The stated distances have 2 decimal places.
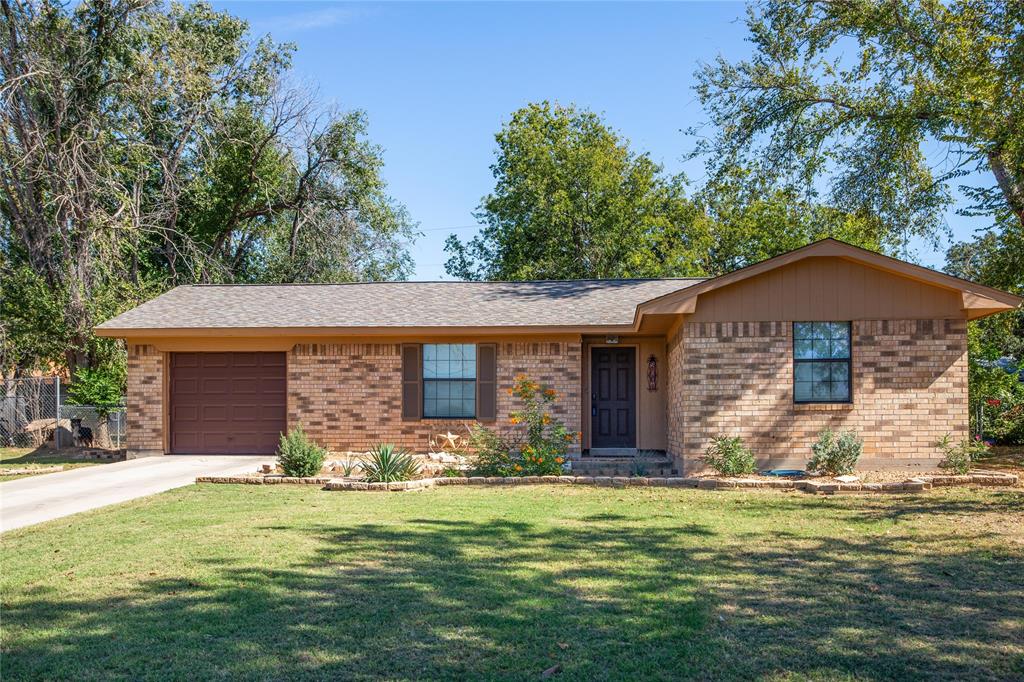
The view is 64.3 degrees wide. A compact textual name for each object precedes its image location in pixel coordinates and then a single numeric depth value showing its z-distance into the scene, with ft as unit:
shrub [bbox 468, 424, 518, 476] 40.04
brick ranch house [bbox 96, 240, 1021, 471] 41.60
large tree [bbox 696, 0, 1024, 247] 49.11
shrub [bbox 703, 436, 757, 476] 39.55
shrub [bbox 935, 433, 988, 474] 39.47
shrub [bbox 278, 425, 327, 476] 40.55
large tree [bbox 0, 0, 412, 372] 66.54
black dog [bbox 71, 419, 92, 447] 62.28
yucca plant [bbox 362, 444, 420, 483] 37.76
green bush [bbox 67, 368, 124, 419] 61.05
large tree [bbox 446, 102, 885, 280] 102.47
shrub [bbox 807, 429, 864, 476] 39.37
